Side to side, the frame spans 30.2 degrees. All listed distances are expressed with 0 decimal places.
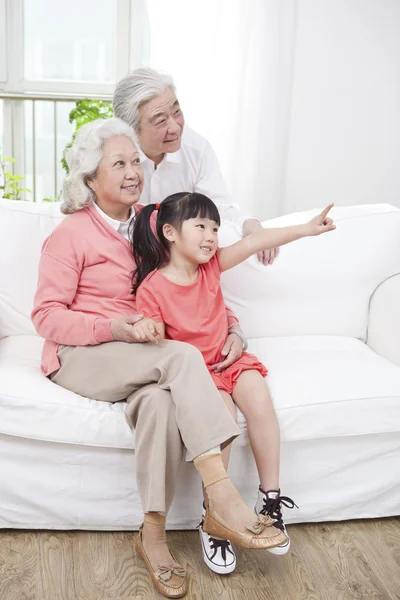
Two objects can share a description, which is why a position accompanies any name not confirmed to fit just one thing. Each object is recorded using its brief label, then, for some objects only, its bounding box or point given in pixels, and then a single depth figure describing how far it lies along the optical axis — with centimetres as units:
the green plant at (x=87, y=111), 388
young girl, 185
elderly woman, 172
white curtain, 376
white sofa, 186
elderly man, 223
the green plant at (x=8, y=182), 402
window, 420
